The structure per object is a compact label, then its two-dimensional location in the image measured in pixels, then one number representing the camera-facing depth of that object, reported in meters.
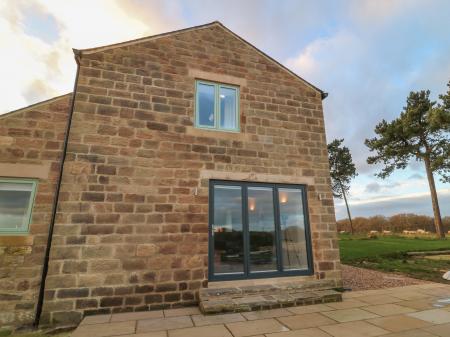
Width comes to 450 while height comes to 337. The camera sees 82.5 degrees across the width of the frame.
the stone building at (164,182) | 5.02
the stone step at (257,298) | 4.97
